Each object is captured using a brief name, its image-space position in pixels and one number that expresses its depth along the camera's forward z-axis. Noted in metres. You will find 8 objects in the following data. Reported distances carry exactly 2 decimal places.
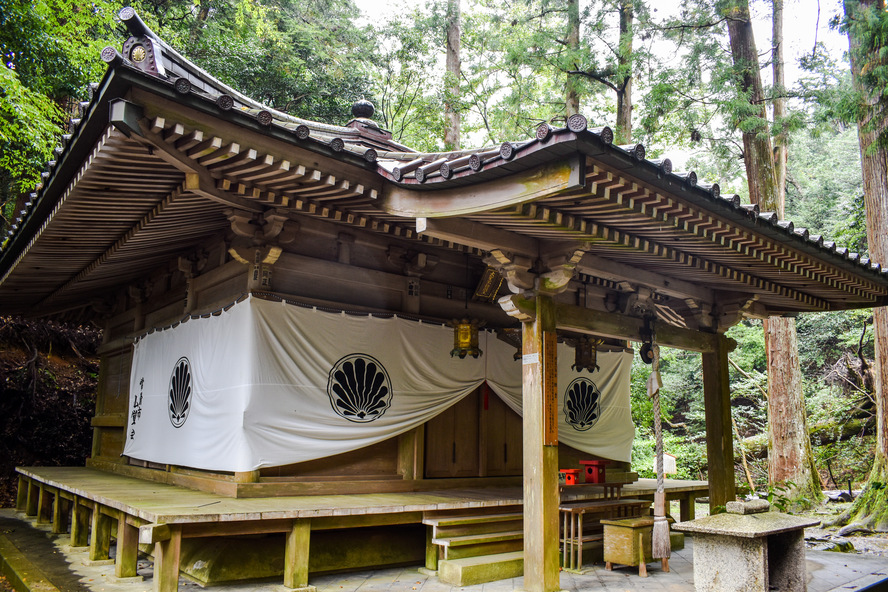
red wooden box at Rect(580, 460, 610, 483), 6.97
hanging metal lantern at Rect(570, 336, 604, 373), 8.34
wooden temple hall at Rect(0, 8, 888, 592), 4.44
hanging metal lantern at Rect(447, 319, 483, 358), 6.97
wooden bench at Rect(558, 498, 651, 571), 6.24
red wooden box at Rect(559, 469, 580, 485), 6.59
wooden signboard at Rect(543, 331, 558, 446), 5.43
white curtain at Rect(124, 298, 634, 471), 5.91
